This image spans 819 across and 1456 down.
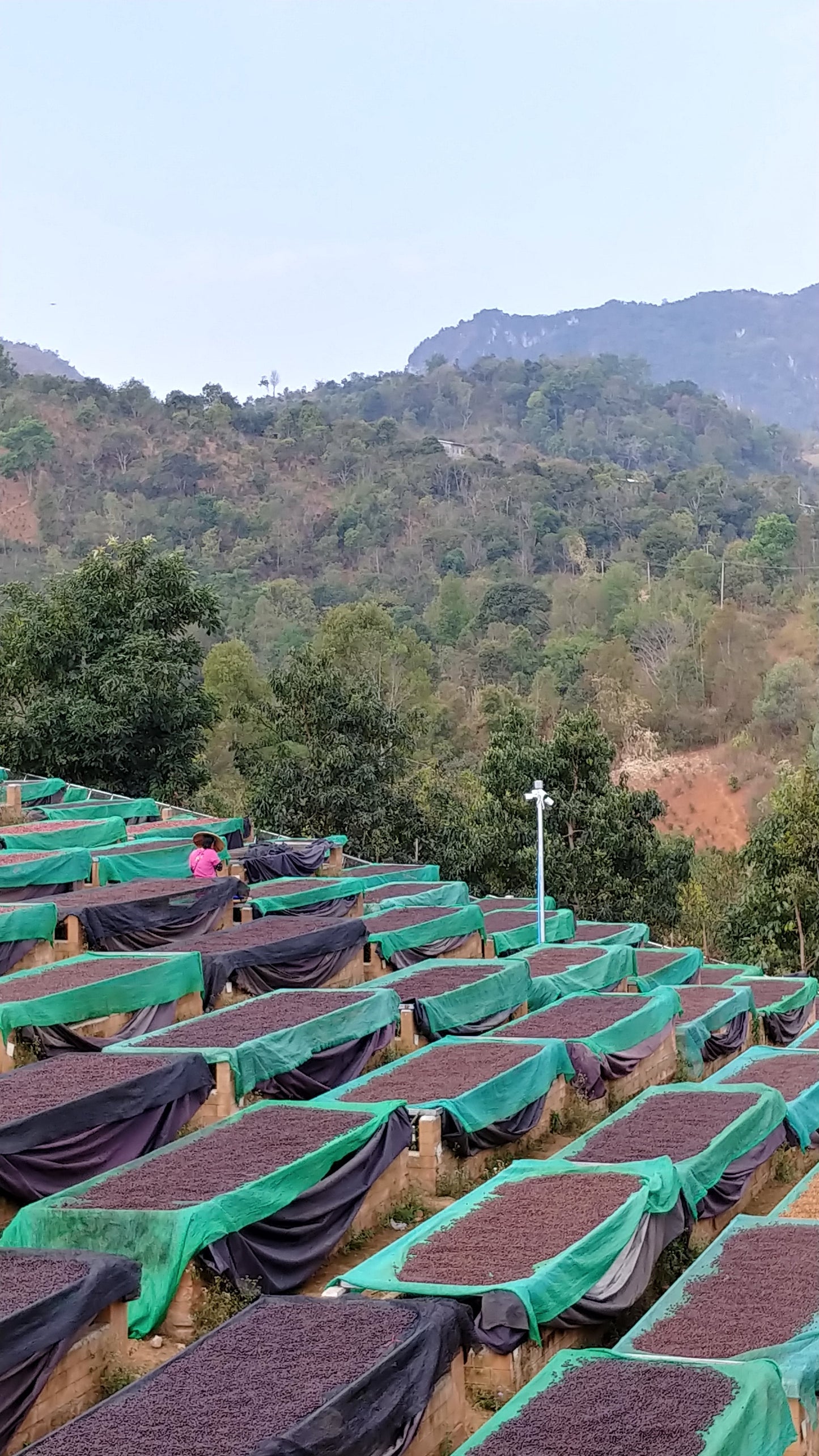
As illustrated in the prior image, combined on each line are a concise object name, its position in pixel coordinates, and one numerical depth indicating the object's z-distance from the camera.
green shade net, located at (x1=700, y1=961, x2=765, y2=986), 23.50
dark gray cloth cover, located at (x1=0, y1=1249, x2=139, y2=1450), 8.29
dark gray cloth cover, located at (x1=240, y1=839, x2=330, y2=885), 22.34
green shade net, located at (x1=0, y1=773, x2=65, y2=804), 26.83
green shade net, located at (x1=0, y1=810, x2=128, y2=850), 20.94
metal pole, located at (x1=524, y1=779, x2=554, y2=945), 22.03
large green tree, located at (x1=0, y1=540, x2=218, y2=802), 33.22
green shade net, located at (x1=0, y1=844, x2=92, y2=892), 18.41
